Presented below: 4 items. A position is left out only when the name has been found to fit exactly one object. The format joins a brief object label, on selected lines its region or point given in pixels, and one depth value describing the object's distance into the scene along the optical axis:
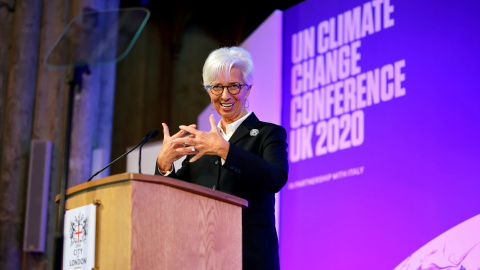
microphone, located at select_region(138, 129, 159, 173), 5.45
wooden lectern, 4.40
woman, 5.07
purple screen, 8.43
